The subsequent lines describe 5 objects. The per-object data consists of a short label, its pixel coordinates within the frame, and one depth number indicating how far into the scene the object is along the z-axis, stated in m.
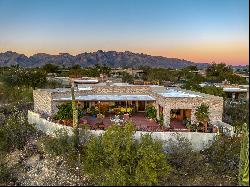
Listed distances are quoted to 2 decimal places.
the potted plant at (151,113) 14.20
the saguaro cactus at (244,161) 9.12
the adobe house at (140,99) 12.74
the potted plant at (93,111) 15.05
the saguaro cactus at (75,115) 12.02
